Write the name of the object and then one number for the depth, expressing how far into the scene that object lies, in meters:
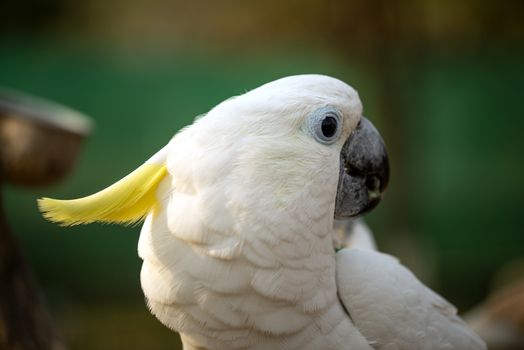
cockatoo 1.60
